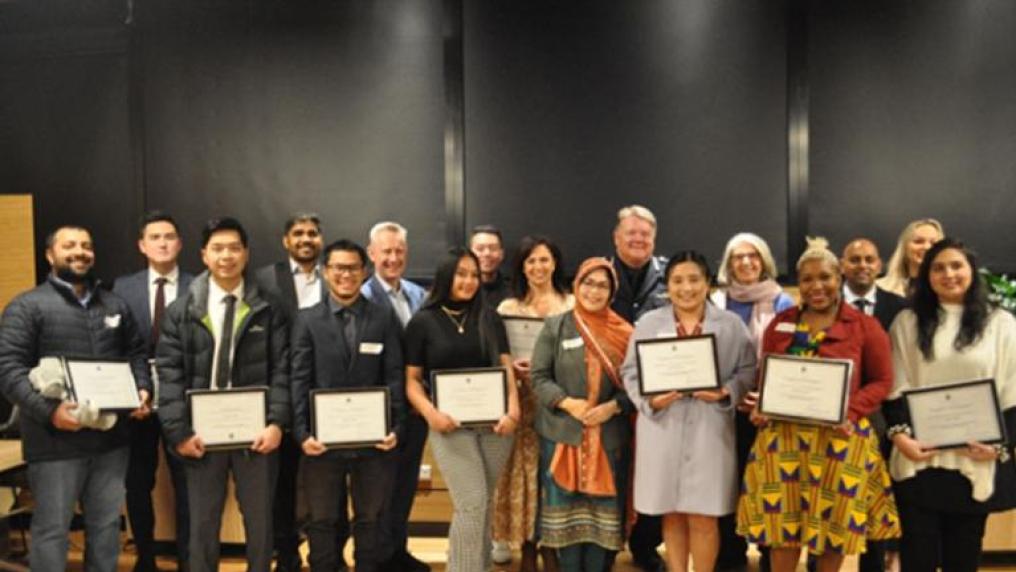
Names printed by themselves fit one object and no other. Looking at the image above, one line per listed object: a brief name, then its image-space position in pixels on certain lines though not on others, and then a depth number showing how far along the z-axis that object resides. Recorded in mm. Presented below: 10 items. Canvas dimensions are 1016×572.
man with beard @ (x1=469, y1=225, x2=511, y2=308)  4074
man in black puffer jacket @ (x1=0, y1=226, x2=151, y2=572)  3338
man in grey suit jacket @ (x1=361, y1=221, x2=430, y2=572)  3957
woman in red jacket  3043
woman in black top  3441
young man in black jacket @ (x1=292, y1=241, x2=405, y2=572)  3391
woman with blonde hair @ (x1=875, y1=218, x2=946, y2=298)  3912
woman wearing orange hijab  3400
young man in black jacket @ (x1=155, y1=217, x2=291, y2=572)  3328
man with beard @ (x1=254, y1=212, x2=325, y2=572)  3863
